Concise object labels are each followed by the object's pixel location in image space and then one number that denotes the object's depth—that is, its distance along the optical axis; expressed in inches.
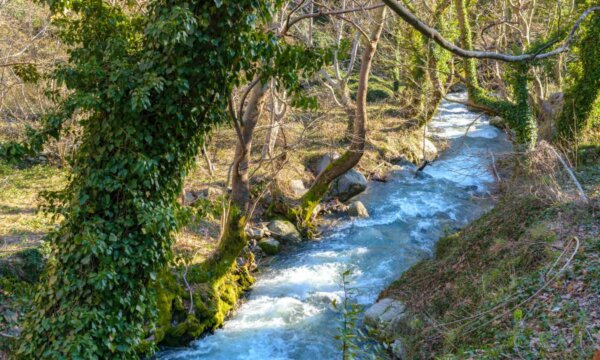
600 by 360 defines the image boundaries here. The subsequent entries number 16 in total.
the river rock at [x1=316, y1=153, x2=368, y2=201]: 617.6
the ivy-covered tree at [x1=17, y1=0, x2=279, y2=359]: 211.6
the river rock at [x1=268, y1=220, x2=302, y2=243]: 505.4
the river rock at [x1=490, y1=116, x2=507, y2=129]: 856.1
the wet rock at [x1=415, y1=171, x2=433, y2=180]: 685.9
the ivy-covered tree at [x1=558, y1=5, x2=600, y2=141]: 522.3
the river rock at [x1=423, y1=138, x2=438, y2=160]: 760.4
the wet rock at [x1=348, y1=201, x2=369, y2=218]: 565.9
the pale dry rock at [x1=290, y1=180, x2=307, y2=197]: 585.5
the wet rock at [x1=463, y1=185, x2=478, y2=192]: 644.1
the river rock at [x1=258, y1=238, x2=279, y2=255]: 486.3
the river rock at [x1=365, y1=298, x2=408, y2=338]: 316.8
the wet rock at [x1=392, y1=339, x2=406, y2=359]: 298.5
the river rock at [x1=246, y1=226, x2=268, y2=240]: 498.6
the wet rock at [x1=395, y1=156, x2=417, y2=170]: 719.7
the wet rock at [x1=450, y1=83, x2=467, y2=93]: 1084.5
